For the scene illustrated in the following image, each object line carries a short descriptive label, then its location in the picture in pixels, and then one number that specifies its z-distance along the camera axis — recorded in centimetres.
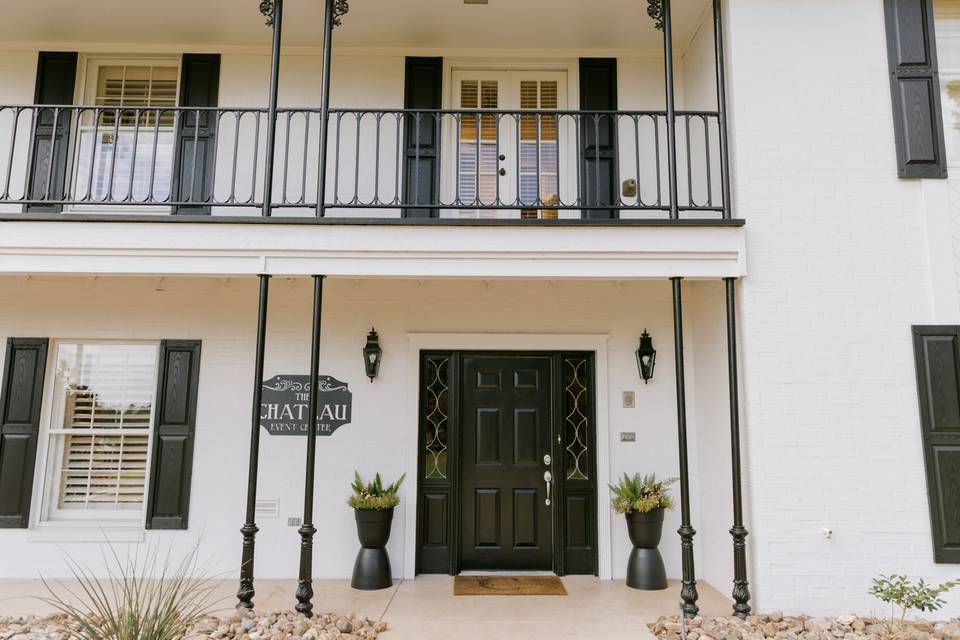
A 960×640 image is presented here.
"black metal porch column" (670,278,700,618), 429
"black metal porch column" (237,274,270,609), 428
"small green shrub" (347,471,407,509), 512
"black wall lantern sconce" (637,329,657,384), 563
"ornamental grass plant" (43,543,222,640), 325
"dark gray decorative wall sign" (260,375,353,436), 559
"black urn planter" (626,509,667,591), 514
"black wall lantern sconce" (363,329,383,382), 559
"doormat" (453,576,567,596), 502
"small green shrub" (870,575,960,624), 400
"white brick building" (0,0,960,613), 457
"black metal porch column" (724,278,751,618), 429
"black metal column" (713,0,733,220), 479
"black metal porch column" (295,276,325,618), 428
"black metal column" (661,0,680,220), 469
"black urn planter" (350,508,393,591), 509
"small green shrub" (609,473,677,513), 516
